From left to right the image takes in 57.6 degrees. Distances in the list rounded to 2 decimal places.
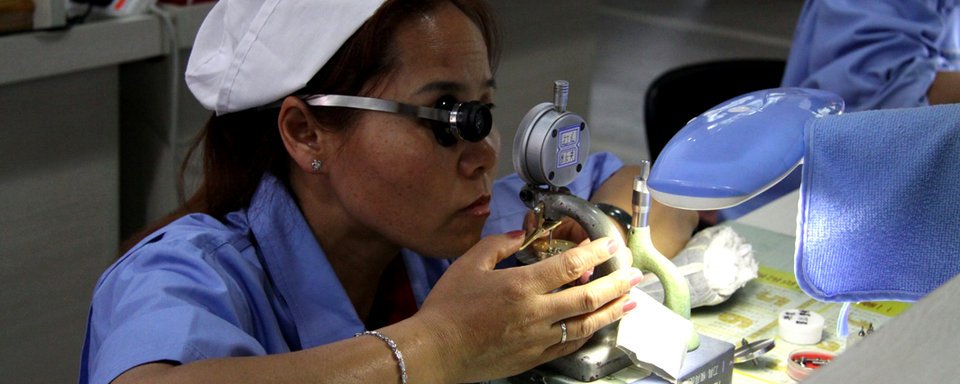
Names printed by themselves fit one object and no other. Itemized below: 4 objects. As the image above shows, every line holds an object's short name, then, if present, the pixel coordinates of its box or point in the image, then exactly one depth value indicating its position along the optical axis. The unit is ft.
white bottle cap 3.97
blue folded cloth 2.65
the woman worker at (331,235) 2.97
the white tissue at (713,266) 4.21
